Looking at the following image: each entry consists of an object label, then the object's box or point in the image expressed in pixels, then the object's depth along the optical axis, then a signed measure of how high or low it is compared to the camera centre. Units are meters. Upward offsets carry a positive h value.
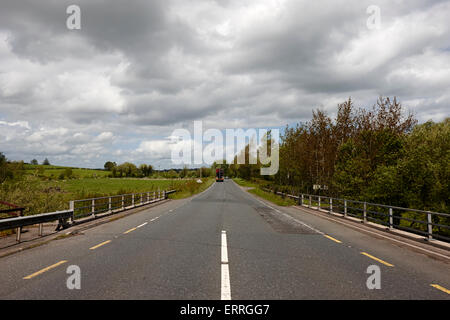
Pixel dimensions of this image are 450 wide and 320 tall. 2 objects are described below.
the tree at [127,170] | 169.62 -0.40
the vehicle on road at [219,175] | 108.47 -2.02
